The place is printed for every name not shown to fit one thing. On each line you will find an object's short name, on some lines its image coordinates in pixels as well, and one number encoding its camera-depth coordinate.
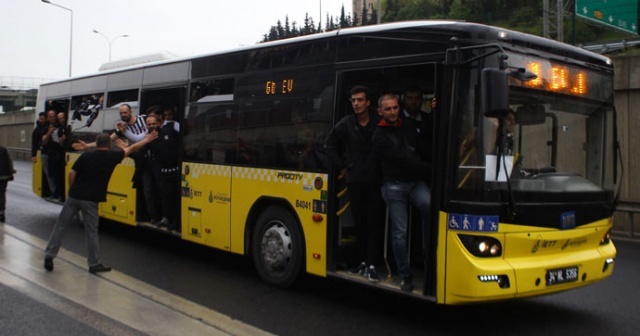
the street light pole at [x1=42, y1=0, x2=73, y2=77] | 48.66
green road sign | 23.61
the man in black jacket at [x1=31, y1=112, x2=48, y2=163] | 12.51
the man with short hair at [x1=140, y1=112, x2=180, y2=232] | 8.86
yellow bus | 5.02
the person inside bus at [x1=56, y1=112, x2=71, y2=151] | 11.86
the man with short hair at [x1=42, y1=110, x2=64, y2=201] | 12.12
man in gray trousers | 7.44
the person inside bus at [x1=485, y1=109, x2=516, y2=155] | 5.01
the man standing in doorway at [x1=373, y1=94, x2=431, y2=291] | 5.64
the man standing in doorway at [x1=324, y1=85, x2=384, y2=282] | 6.00
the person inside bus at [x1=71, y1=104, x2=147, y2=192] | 9.58
